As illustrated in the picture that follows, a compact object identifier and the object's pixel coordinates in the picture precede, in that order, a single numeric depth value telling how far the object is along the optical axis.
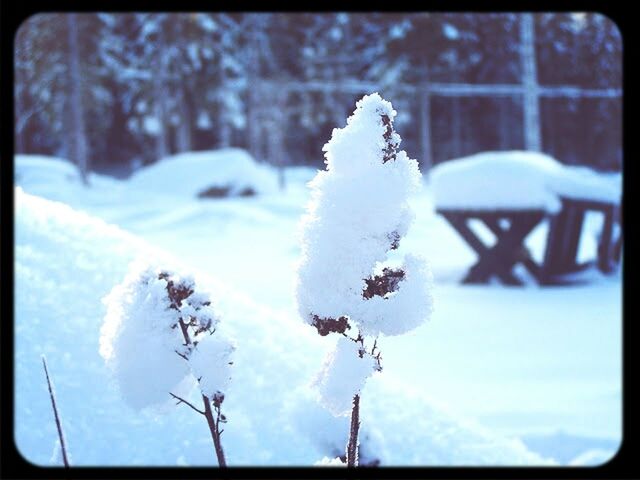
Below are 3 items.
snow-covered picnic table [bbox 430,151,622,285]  7.05
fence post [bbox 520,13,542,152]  11.94
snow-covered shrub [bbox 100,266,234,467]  1.22
